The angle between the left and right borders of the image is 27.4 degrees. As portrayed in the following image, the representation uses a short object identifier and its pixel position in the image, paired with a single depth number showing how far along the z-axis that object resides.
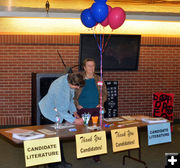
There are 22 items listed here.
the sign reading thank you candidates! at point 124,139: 4.14
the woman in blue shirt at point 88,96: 5.12
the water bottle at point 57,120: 4.32
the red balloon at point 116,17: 5.01
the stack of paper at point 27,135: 3.75
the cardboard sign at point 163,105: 7.30
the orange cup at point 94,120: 4.57
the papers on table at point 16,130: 4.09
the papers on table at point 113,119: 4.96
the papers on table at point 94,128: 4.29
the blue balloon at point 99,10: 4.78
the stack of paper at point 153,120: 4.74
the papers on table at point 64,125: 4.36
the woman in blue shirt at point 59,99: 4.36
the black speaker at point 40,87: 6.64
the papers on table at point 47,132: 4.05
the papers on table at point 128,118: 4.97
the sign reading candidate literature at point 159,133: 4.40
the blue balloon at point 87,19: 5.14
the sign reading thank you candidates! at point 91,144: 3.84
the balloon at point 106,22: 5.14
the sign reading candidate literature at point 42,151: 3.55
